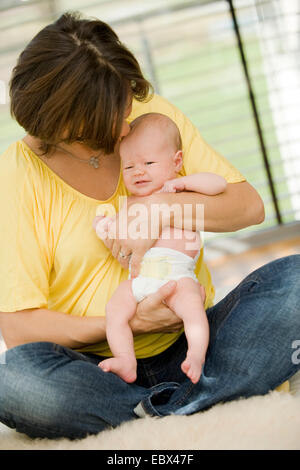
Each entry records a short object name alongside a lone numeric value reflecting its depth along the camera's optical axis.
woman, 1.52
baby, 1.53
